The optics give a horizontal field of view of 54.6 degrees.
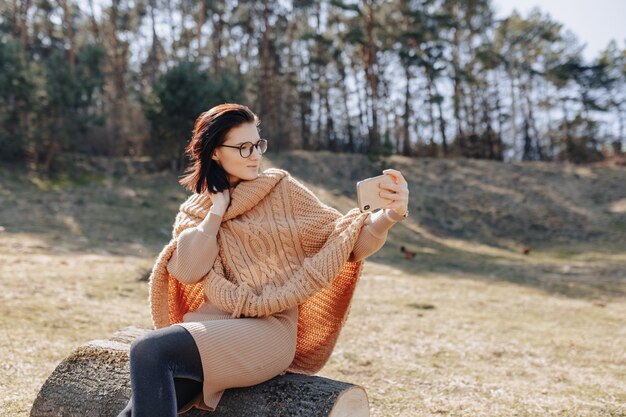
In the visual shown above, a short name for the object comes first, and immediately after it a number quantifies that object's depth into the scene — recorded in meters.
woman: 2.43
